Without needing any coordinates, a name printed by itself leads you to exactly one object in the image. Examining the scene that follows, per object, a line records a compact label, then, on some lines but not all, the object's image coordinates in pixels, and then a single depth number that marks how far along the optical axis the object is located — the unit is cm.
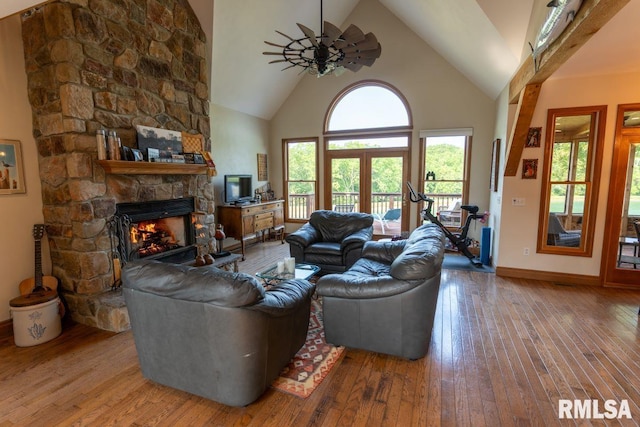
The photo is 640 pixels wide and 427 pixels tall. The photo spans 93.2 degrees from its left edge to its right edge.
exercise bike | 529
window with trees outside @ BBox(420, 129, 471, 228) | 602
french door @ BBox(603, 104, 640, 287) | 385
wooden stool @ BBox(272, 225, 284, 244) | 678
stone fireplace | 289
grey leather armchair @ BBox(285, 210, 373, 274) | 425
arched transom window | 636
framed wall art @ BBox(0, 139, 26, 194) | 286
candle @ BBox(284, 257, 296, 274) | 330
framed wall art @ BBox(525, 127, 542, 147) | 419
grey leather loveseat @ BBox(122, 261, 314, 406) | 177
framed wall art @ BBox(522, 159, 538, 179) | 425
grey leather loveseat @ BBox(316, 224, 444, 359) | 232
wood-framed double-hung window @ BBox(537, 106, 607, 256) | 403
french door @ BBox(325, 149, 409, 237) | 655
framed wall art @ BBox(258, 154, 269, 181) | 709
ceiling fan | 304
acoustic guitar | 298
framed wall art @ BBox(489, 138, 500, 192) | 501
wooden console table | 563
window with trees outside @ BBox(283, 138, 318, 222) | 726
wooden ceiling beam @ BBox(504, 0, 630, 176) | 205
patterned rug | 215
